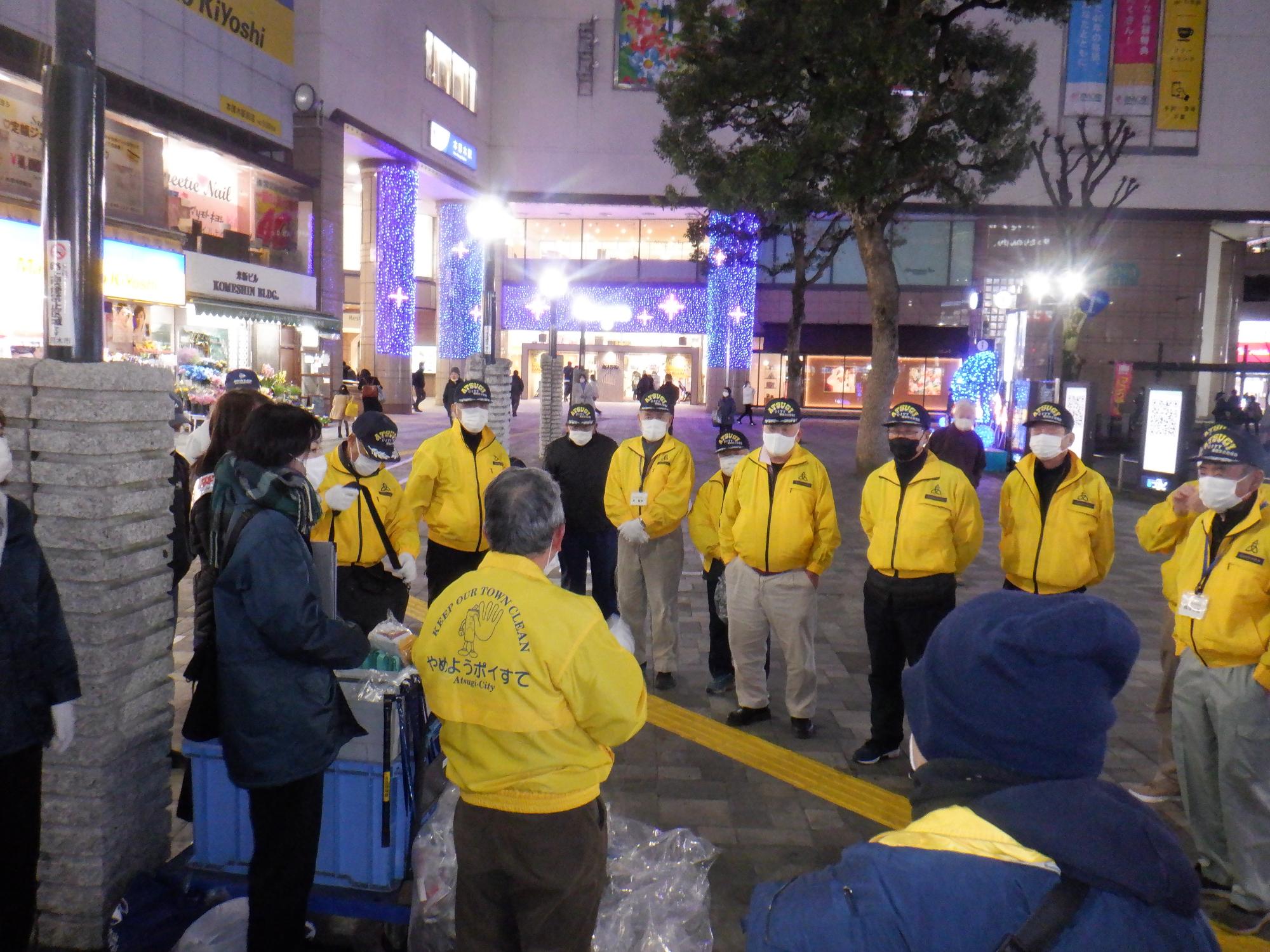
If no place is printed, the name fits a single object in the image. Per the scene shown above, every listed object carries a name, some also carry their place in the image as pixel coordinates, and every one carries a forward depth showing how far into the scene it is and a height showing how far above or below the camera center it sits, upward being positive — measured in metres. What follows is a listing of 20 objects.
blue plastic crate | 3.15 -1.54
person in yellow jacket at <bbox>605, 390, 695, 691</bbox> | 6.19 -0.79
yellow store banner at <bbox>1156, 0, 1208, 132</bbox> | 30.47 +12.55
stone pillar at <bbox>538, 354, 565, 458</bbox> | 16.66 +0.08
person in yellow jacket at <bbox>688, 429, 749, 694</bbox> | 6.14 -0.92
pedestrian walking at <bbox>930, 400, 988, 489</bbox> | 9.70 -0.29
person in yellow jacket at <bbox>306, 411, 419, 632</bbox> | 4.92 -0.69
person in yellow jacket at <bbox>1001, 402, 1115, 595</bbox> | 4.86 -0.55
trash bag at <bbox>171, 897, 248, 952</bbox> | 2.95 -1.81
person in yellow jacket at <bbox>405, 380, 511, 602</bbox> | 5.71 -0.60
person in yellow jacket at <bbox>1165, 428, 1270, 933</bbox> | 3.71 -1.12
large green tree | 15.17 +5.65
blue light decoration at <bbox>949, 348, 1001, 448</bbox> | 20.89 +0.74
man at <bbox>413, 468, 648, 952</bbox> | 2.29 -0.83
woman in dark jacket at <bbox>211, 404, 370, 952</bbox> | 2.66 -0.84
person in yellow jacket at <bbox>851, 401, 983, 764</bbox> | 4.80 -0.74
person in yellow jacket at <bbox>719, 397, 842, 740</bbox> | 5.23 -0.85
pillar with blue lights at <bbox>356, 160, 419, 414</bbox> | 28.92 +4.15
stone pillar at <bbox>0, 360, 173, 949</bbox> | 3.01 -0.71
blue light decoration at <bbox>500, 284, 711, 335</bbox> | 41.91 +4.64
